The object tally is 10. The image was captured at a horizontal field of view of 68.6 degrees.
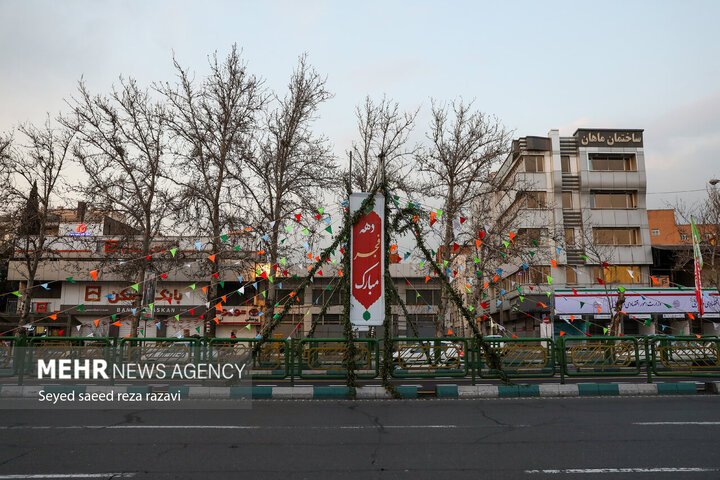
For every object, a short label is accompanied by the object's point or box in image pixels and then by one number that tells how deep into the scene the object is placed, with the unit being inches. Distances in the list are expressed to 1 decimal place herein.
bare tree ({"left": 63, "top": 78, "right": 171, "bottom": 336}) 817.5
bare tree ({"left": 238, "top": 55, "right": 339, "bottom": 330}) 843.4
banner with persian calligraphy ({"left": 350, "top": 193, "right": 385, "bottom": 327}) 467.5
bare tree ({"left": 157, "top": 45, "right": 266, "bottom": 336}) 815.7
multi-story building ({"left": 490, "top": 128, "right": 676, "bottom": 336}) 1492.4
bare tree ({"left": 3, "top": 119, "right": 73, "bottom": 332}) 815.1
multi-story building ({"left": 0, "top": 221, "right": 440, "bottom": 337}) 1566.2
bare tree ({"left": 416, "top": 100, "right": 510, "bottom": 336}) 917.2
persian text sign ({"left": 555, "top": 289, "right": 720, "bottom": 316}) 1421.0
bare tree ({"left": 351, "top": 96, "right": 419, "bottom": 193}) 955.3
